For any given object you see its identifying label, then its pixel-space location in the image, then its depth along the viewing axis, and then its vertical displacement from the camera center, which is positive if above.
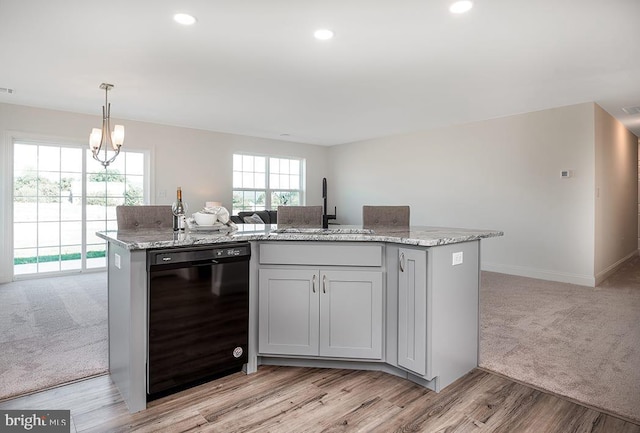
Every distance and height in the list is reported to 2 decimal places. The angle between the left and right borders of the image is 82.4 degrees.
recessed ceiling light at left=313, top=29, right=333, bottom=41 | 2.72 +1.38
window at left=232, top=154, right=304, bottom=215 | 7.30 +0.71
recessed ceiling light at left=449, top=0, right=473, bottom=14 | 2.31 +1.36
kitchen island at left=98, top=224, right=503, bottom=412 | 2.10 -0.52
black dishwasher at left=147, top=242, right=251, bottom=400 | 1.95 -0.57
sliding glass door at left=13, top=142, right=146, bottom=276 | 5.05 +0.18
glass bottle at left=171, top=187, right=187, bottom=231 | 2.48 +0.01
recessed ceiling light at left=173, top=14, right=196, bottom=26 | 2.51 +1.37
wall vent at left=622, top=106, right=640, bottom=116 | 4.83 +1.44
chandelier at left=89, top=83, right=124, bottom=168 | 4.03 +0.87
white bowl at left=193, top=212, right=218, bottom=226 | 2.46 -0.02
